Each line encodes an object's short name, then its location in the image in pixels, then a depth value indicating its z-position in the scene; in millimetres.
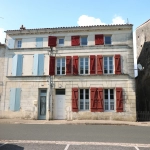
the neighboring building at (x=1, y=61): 17300
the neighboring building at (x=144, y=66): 19609
